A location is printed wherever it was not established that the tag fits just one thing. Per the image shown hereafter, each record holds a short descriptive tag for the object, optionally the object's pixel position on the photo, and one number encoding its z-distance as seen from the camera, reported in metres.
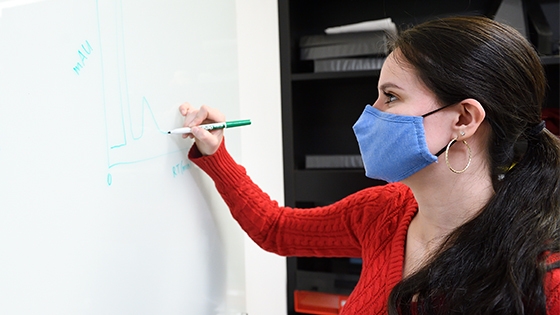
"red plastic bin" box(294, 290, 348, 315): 1.39
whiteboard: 0.43
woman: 0.68
